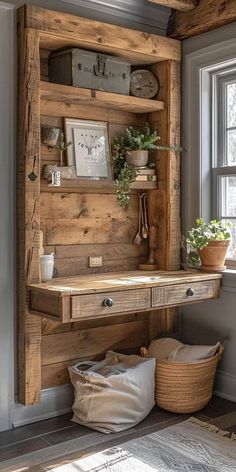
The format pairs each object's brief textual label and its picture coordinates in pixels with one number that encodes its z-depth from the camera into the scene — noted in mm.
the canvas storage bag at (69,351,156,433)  2898
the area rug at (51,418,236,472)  2484
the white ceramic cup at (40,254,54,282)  3012
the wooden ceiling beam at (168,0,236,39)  3246
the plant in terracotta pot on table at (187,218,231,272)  3346
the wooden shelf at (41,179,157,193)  3109
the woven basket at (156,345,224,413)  3125
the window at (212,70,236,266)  3533
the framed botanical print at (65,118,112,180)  3260
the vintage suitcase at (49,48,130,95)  3121
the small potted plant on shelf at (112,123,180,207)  3410
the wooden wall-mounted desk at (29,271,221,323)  2705
